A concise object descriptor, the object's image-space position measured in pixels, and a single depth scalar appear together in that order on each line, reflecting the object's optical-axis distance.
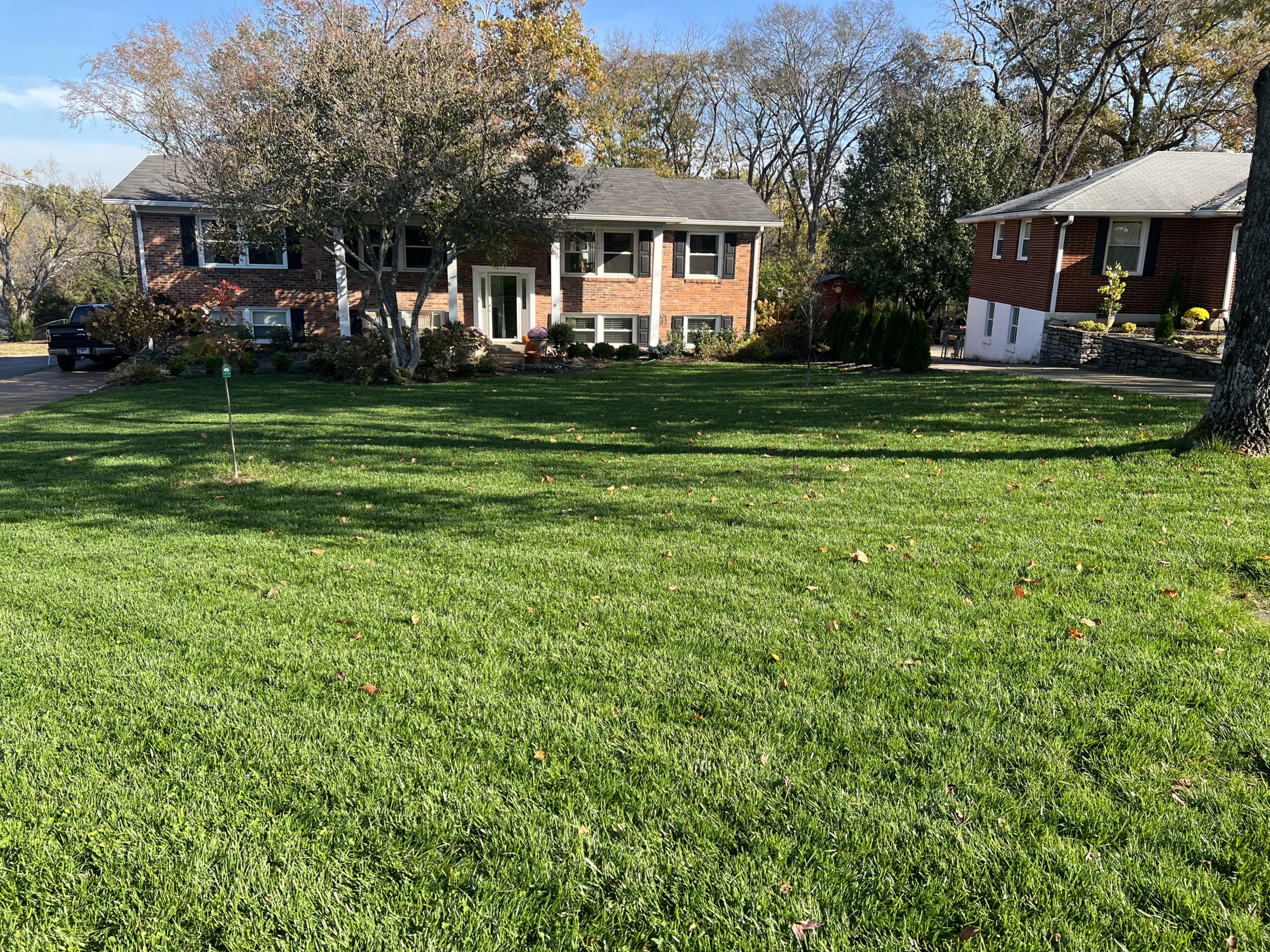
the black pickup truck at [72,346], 20.75
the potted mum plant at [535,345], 22.12
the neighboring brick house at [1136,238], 19.34
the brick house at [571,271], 21.92
